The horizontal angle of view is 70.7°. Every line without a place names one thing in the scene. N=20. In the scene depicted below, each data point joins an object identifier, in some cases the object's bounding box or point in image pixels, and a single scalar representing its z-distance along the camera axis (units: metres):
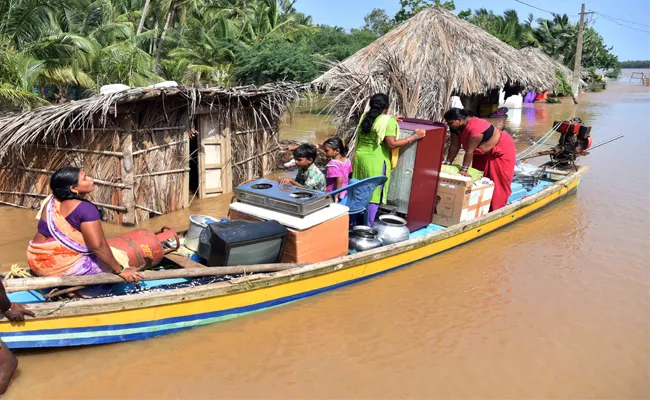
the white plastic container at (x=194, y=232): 4.62
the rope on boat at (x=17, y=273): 3.57
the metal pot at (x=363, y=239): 4.91
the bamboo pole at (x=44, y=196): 6.74
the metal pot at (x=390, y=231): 5.11
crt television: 3.90
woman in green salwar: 4.92
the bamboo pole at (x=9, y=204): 7.52
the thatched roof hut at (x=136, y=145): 6.35
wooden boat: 3.27
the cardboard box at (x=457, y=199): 5.77
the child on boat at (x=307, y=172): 4.84
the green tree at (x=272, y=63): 18.36
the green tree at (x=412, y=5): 23.75
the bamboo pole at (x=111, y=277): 3.21
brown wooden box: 4.26
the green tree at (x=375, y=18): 51.47
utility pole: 24.73
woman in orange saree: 3.18
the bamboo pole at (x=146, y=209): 6.89
